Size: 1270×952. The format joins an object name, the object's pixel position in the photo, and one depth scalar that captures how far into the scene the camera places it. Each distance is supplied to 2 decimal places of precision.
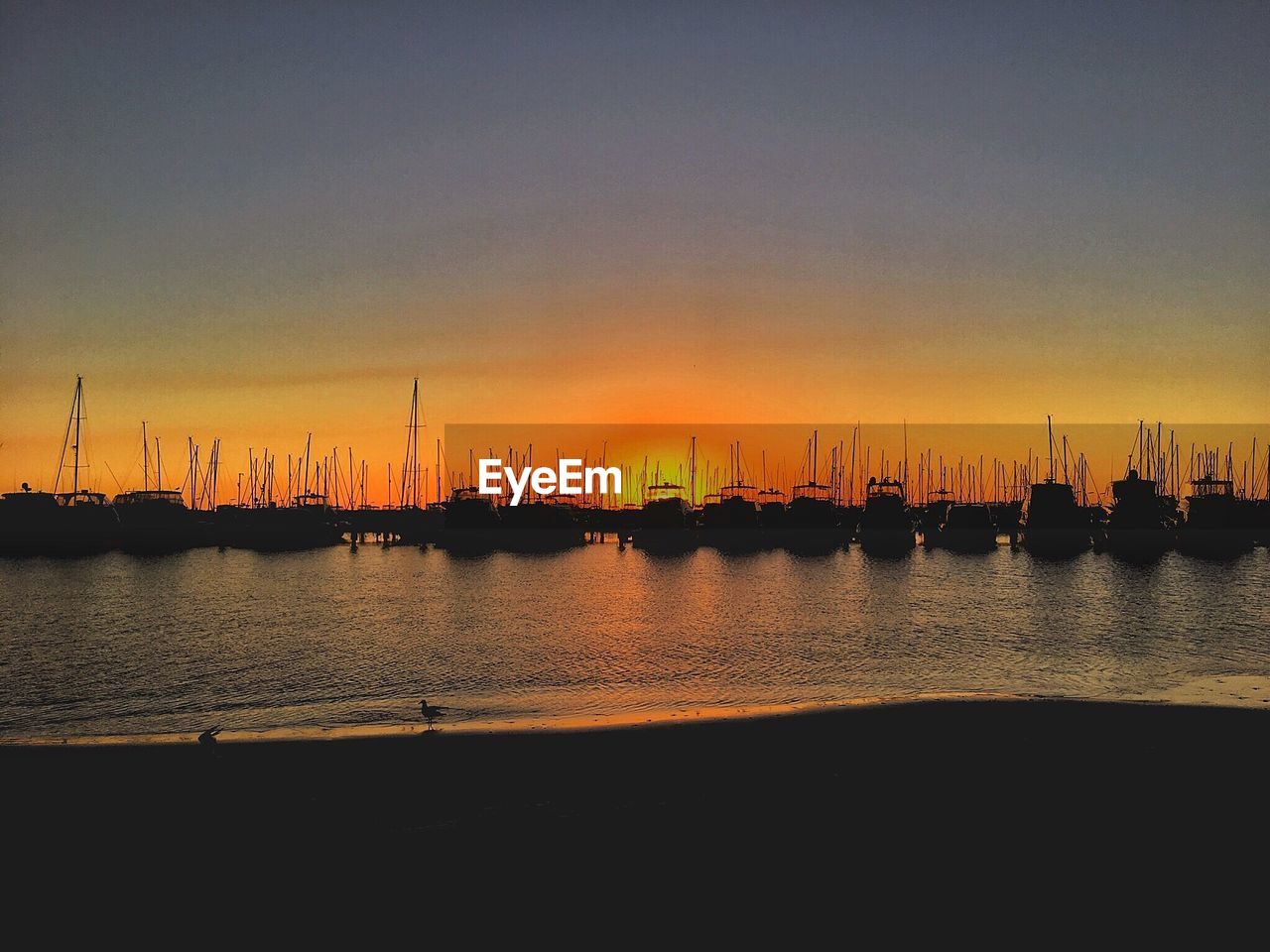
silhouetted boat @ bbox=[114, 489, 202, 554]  99.88
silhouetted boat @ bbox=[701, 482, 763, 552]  115.38
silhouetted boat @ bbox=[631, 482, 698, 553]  114.25
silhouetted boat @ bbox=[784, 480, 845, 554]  111.44
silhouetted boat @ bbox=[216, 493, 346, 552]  107.00
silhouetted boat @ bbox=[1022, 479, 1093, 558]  105.94
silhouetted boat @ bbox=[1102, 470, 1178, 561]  101.62
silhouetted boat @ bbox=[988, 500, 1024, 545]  118.44
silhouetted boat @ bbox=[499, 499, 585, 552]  116.38
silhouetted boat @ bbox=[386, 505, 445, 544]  118.69
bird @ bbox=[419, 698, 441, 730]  19.14
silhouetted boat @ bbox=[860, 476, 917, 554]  107.72
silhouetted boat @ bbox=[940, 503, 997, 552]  107.44
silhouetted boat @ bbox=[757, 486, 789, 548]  114.88
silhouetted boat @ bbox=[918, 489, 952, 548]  110.75
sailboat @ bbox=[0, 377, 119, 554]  90.19
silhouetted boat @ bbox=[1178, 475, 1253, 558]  100.16
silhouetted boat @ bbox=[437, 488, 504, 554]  113.69
